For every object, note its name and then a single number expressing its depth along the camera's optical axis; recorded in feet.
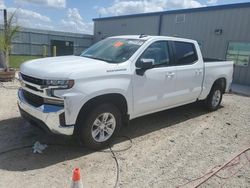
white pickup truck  11.30
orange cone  8.28
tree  30.53
